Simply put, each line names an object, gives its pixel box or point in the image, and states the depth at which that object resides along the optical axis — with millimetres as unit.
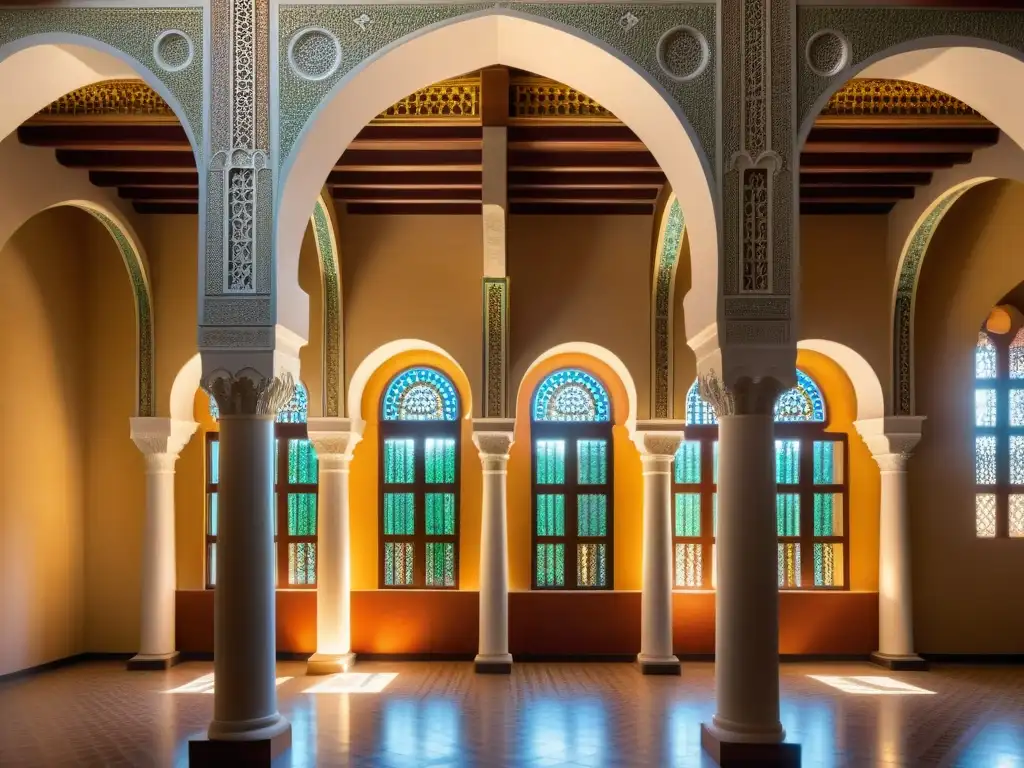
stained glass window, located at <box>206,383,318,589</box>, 12789
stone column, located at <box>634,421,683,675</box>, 11484
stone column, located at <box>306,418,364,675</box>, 11461
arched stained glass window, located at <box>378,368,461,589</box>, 12758
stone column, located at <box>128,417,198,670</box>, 11688
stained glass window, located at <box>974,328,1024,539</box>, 12227
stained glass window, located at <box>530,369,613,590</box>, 12727
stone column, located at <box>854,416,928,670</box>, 11586
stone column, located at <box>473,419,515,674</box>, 11273
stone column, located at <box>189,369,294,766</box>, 6754
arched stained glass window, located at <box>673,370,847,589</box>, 12719
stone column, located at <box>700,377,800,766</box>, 6695
